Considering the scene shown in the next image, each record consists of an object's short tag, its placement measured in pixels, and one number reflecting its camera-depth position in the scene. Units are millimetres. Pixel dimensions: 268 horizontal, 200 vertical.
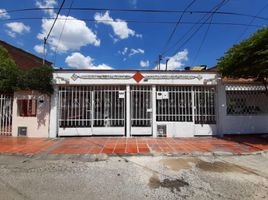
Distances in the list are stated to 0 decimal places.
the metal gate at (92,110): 8930
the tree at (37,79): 8242
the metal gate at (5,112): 9016
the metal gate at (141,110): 8922
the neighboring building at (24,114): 8805
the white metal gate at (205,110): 9109
